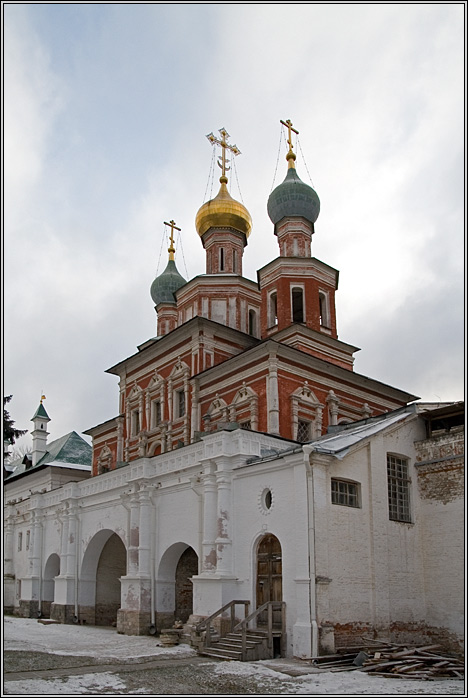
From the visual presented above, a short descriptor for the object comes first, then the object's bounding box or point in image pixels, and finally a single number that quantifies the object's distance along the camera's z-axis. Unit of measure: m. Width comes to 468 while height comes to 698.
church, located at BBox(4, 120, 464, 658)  15.61
